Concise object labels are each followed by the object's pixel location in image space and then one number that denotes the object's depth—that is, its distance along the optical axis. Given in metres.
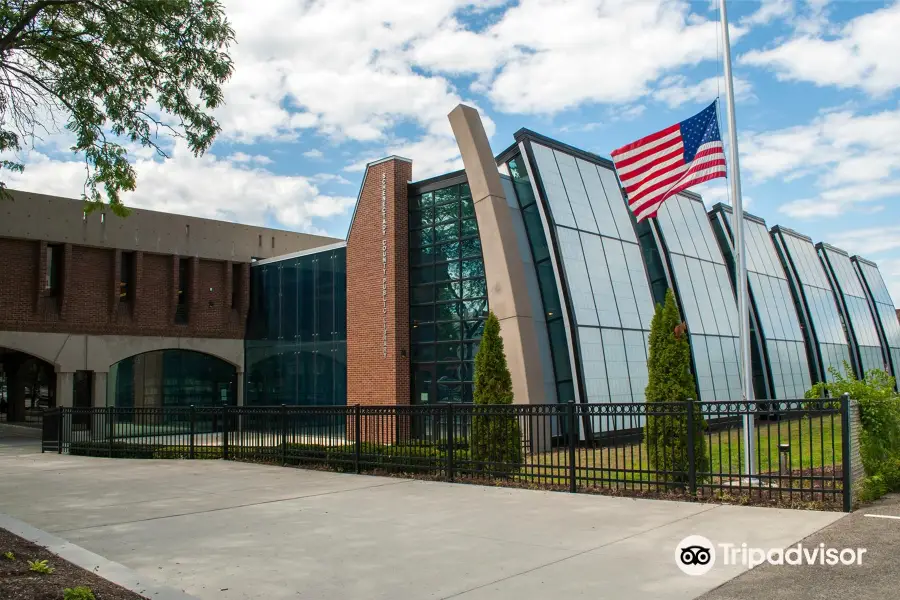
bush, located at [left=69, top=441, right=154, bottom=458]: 18.16
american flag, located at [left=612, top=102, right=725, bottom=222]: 12.20
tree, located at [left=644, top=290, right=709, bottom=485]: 10.34
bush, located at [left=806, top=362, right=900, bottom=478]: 9.46
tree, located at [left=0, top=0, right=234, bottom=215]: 10.66
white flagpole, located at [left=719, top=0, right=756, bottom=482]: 11.10
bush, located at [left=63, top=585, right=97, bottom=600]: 5.28
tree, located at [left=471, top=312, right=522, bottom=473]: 12.17
